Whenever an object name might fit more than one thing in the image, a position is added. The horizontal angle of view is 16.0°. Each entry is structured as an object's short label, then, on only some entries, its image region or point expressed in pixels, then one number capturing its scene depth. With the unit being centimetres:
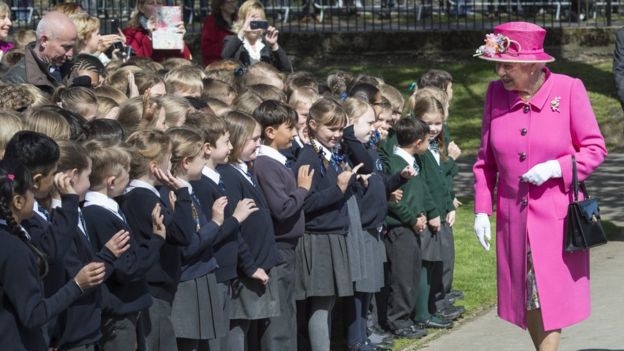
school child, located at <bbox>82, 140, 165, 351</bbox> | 1021
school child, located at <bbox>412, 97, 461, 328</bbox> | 1566
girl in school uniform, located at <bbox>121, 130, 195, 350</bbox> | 1070
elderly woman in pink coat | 1208
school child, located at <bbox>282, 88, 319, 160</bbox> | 1383
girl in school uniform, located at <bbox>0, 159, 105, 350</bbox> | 852
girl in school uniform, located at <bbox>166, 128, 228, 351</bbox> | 1114
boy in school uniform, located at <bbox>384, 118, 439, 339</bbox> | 1523
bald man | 1461
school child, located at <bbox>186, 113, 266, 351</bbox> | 1158
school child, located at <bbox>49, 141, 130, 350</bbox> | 960
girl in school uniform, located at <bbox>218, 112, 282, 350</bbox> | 1214
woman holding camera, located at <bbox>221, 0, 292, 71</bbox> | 1959
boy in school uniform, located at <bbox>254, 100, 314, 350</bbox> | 1274
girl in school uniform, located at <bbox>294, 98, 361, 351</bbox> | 1346
